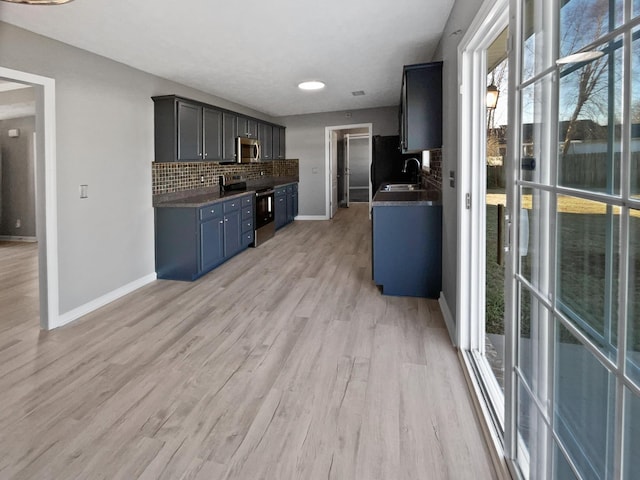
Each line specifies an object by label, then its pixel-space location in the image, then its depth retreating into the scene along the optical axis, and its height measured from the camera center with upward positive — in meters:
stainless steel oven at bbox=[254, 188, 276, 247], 6.09 +0.01
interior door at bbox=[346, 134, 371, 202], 12.12 +1.43
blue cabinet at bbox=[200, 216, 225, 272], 4.42 -0.32
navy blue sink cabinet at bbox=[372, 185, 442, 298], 3.54 -0.28
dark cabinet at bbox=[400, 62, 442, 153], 3.26 +0.91
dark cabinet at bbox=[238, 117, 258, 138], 5.91 +1.38
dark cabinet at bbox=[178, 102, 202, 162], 4.36 +0.96
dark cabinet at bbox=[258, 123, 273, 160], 6.89 +1.36
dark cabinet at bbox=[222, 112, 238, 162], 5.37 +1.12
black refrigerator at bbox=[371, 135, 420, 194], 7.13 +1.00
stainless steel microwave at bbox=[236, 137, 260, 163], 5.82 +1.02
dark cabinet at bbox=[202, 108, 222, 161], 4.89 +1.04
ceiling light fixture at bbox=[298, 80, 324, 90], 5.05 +1.69
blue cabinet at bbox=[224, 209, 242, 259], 5.02 -0.23
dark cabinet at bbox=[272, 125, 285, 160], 7.70 +1.44
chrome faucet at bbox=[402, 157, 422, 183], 6.32 +0.66
